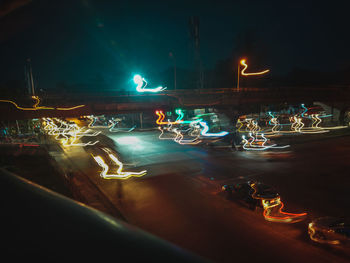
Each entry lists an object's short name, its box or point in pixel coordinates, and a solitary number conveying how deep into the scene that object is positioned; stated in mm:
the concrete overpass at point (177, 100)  16719
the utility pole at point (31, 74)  28084
